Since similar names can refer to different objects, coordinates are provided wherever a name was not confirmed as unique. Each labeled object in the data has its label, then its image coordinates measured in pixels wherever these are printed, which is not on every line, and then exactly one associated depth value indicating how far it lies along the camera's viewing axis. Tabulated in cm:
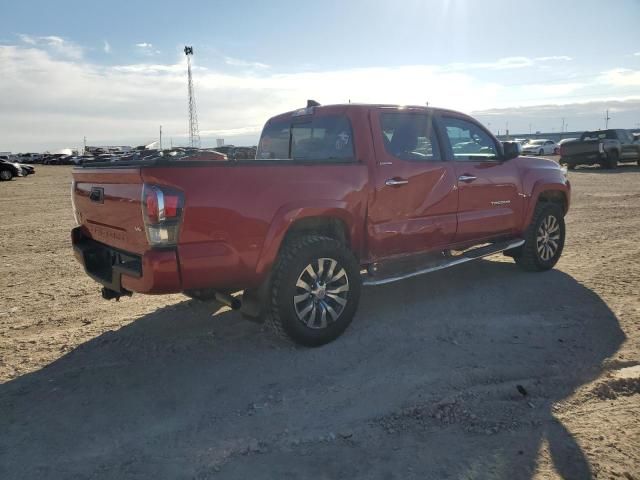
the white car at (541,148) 4384
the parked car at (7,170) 2666
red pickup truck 351
